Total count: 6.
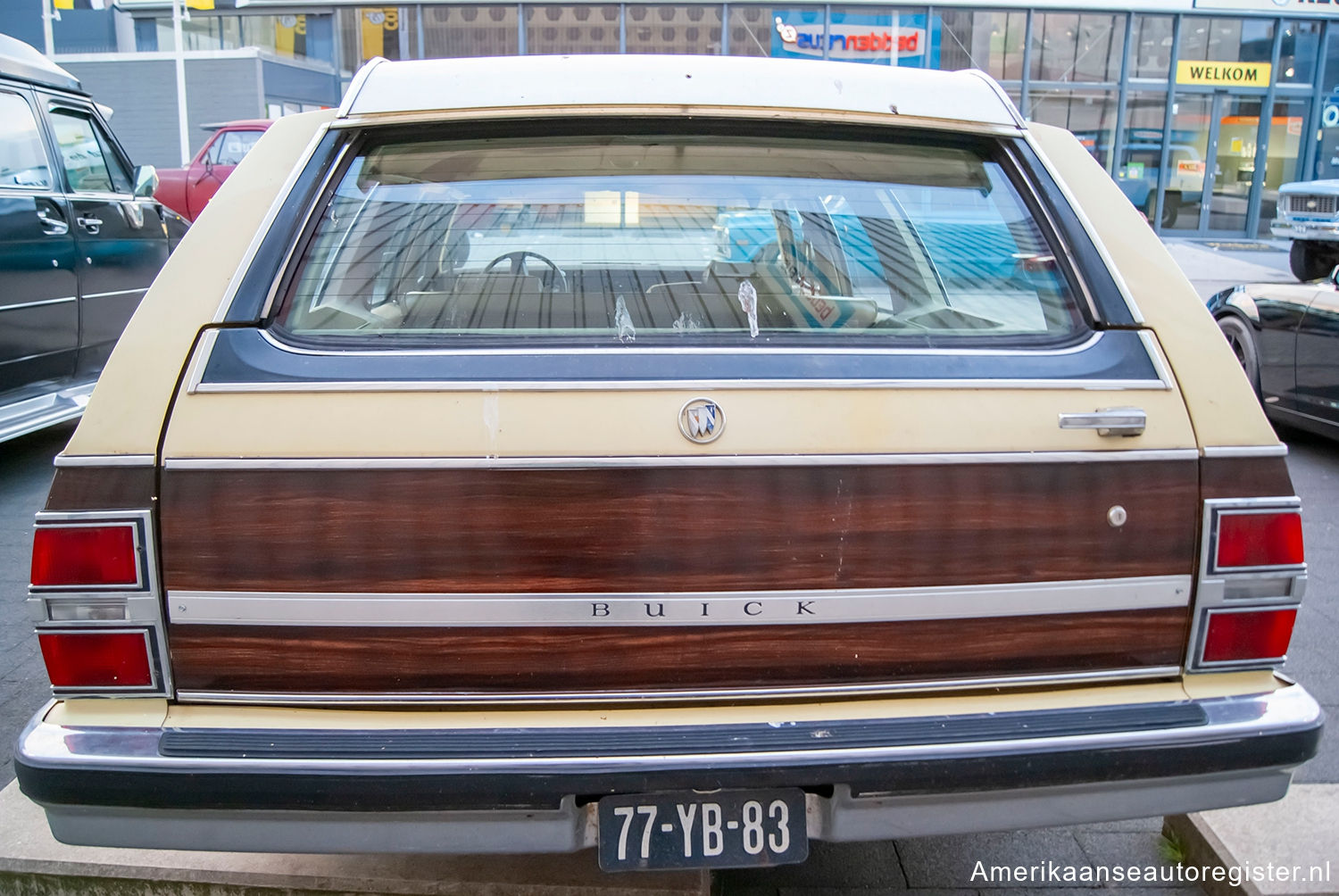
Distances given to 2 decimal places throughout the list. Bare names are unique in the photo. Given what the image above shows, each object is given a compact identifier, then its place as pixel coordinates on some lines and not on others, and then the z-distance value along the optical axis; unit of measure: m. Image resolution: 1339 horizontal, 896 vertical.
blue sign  18.83
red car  13.57
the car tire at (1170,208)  19.39
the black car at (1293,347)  5.96
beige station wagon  1.84
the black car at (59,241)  5.59
